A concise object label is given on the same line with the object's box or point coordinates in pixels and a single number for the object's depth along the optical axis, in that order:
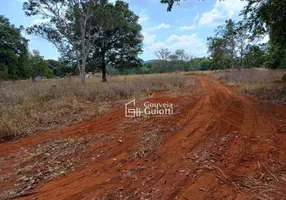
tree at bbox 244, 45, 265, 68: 18.65
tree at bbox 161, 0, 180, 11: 6.46
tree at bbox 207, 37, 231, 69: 25.67
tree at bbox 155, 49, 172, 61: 53.26
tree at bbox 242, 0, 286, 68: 6.05
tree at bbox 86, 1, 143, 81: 18.12
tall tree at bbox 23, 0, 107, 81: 13.05
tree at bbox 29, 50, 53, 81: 33.38
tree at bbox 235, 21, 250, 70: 23.31
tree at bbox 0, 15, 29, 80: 23.20
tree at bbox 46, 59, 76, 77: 19.06
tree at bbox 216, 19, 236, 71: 24.27
